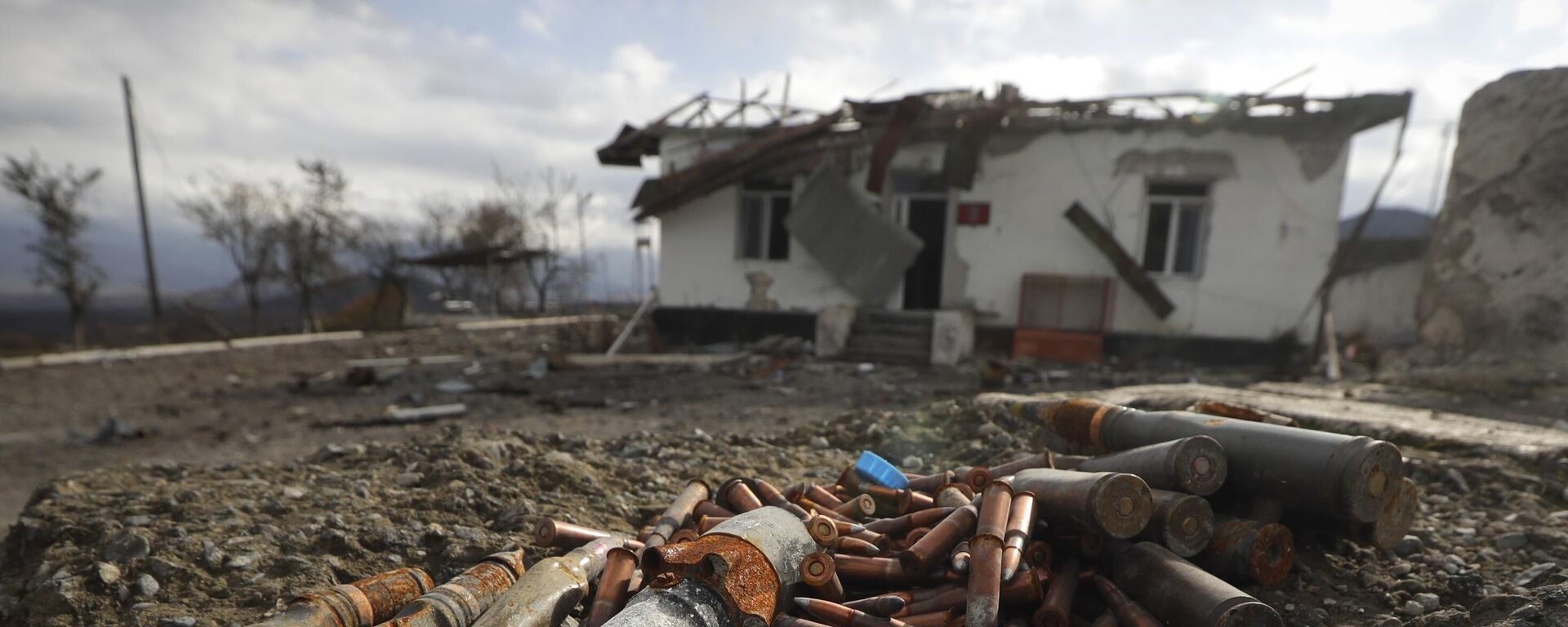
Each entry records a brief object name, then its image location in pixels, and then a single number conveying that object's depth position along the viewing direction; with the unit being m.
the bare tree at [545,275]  24.39
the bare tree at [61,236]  16.64
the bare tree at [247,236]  21.22
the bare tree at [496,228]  26.56
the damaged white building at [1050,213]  10.27
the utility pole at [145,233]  15.66
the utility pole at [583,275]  24.33
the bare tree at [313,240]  21.31
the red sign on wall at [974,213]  11.27
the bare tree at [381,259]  22.12
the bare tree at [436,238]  28.73
